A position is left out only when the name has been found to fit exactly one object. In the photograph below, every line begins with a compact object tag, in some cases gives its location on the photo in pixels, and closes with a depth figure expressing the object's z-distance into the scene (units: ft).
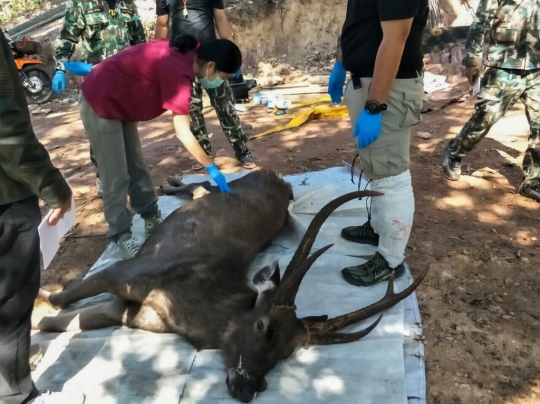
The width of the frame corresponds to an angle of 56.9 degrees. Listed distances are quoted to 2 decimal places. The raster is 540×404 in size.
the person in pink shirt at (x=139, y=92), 10.98
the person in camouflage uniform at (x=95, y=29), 15.58
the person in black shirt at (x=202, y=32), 17.33
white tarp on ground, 8.61
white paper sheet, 7.16
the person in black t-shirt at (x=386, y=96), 8.67
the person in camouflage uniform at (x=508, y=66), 14.14
